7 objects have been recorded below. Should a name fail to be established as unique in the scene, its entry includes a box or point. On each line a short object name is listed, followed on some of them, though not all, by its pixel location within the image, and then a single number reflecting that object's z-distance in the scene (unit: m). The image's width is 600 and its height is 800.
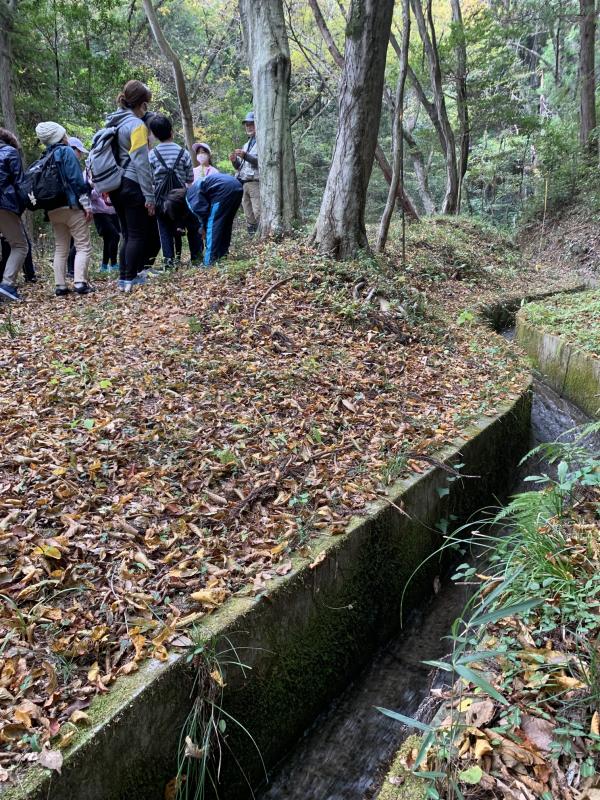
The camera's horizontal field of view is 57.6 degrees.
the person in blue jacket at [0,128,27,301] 6.47
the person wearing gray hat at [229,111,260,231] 9.46
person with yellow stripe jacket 6.23
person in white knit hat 6.39
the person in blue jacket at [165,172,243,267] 6.84
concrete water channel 2.06
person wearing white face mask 7.79
